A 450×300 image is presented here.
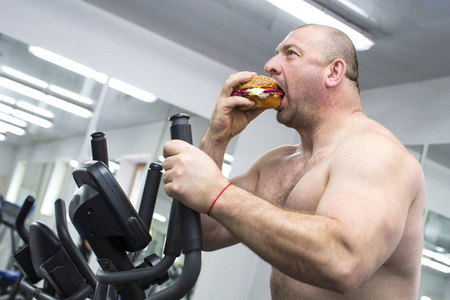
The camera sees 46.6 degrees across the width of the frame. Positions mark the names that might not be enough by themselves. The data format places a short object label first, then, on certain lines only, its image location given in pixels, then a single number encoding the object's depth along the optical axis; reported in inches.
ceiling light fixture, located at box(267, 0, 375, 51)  151.8
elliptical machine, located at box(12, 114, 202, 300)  37.4
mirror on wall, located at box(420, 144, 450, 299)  151.6
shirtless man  36.9
